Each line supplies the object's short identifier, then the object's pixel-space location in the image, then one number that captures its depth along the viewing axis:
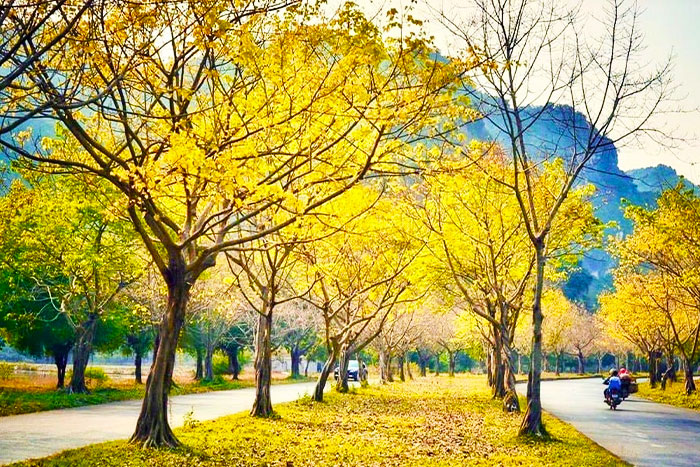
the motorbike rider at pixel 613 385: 23.66
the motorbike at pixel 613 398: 23.36
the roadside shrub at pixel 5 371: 28.14
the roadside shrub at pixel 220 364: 52.47
